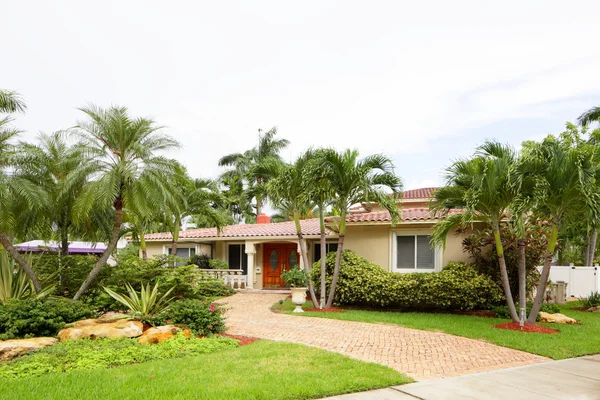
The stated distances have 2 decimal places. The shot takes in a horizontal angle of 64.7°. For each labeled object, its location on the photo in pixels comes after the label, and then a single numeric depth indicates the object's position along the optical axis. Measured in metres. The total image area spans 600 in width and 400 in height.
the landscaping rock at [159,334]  9.30
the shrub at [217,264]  23.00
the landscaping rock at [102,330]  9.44
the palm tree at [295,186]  15.05
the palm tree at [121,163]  11.36
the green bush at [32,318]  9.43
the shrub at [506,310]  14.35
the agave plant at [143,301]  10.88
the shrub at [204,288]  12.08
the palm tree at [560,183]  11.08
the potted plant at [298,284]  15.32
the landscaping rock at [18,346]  8.10
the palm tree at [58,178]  11.38
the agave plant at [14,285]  11.66
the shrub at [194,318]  10.34
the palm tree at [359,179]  14.64
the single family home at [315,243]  16.94
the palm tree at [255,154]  38.81
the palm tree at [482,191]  11.85
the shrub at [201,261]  23.76
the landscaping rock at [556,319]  13.63
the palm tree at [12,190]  10.67
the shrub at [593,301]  17.84
